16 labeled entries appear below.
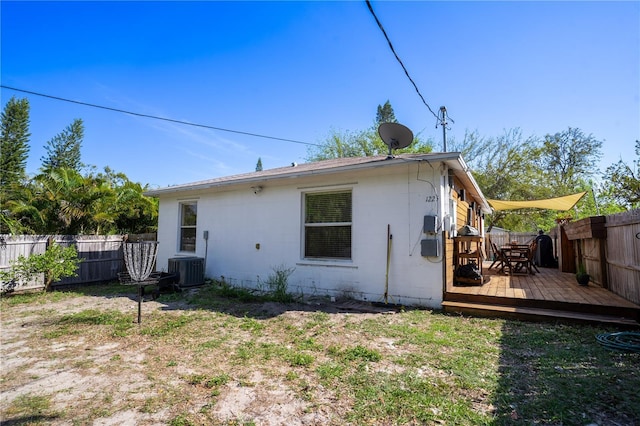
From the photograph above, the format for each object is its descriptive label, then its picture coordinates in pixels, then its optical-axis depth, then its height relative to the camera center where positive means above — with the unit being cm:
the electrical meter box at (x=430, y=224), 548 +25
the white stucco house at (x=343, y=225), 566 +26
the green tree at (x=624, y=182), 934 +190
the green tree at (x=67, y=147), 3042 +869
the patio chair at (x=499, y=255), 826 -44
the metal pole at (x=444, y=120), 877 +337
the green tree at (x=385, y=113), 2995 +1212
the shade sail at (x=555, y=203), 1095 +131
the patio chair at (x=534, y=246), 988 -21
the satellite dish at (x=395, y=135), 610 +206
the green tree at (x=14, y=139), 2539 +821
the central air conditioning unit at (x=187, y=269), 768 -86
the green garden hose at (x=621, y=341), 340 -118
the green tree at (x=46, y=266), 701 -74
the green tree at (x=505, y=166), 1902 +462
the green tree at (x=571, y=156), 2148 +613
